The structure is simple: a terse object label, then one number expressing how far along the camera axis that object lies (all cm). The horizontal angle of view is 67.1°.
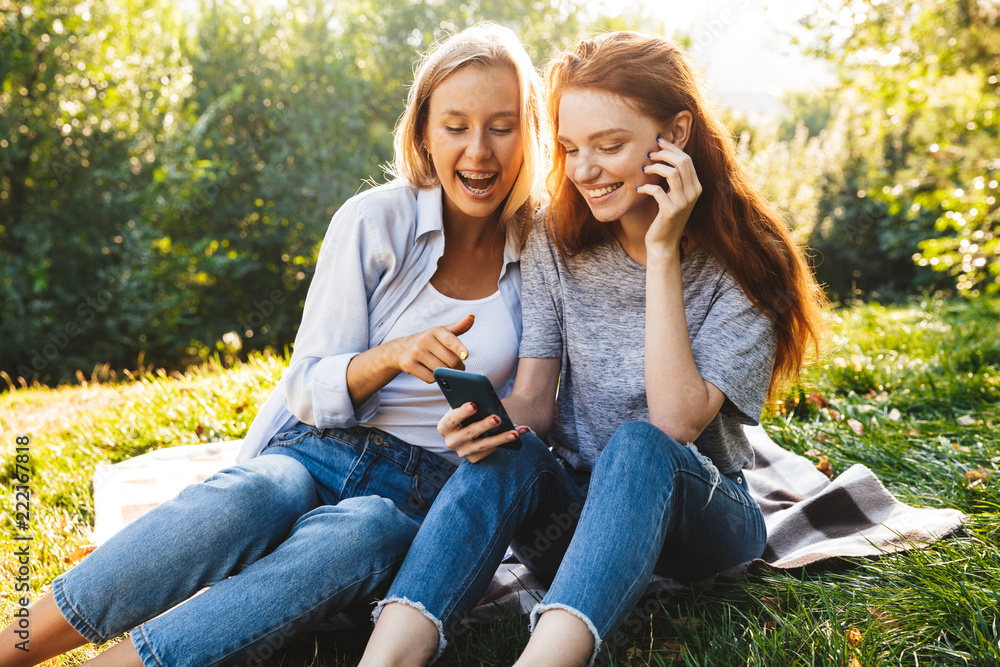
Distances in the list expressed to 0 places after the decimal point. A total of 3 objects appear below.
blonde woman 170
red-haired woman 175
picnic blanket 223
